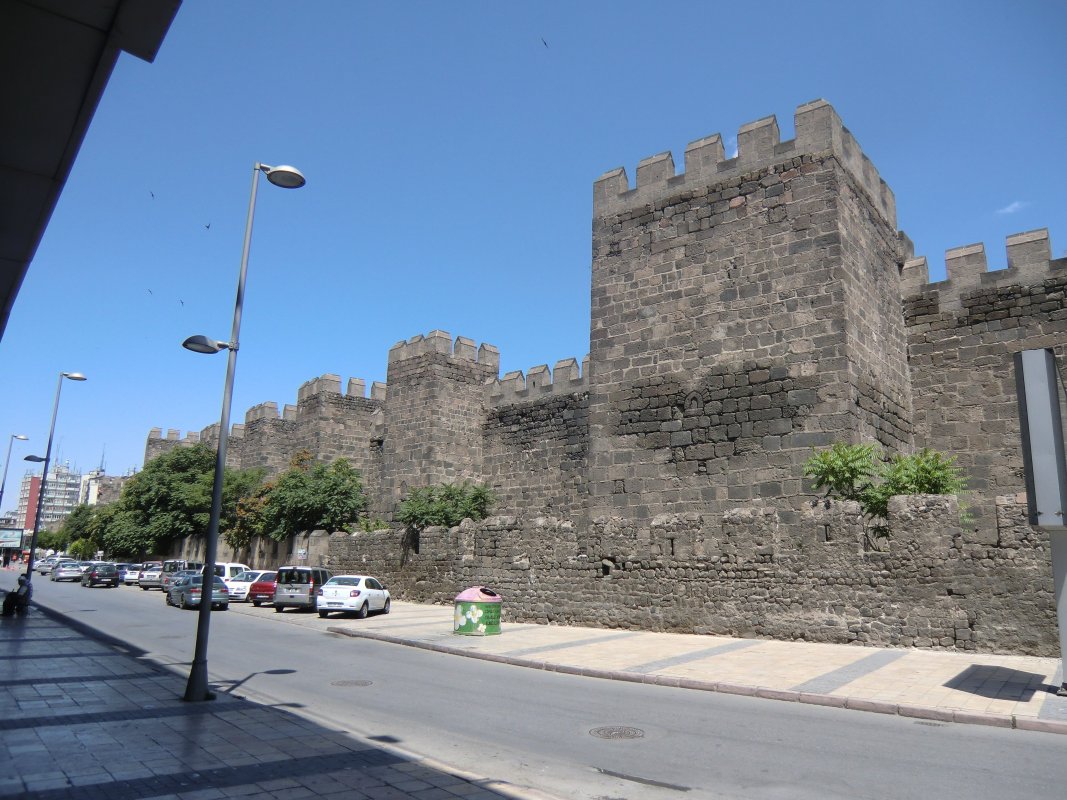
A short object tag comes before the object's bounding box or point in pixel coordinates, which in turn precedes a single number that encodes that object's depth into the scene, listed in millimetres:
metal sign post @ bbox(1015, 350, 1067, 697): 9227
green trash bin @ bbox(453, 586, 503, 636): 16578
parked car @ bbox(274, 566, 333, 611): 24078
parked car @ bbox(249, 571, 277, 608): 26656
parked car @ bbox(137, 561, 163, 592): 41000
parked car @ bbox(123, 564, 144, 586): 43906
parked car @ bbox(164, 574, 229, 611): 25297
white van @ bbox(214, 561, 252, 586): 30467
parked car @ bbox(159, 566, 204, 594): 29641
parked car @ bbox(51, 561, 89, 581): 49438
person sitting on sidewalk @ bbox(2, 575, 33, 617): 20234
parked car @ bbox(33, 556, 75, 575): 71538
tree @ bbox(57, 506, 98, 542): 74375
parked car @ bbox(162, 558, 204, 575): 40003
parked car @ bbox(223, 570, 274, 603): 29000
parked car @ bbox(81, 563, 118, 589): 40222
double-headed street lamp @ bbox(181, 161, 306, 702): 8617
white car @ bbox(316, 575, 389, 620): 21500
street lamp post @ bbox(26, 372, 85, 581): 23328
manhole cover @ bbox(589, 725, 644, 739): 7465
